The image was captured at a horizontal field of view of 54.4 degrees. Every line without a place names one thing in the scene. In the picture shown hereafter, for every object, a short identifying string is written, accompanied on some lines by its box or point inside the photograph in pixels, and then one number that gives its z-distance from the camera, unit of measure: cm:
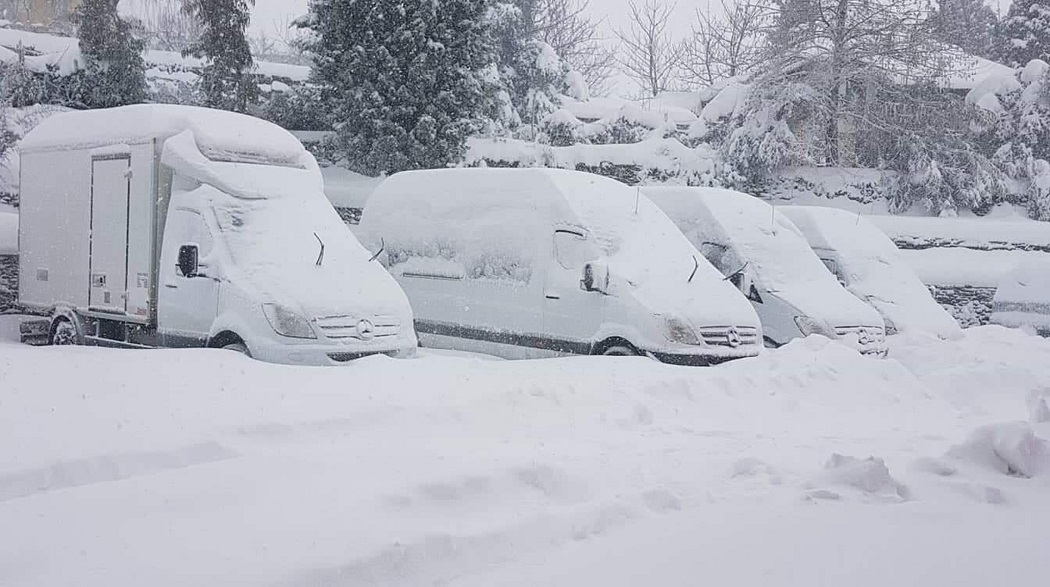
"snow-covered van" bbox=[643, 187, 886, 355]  1161
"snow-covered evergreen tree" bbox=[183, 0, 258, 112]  2395
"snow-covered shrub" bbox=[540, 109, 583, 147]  2641
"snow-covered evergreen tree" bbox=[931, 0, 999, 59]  4524
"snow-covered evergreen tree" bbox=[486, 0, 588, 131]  2865
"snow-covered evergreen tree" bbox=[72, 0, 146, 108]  2322
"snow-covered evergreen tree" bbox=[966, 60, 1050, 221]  2586
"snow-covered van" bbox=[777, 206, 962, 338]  1370
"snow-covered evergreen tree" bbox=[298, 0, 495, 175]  2236
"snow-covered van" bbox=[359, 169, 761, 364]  1003
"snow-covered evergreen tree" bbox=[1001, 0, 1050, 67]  3459
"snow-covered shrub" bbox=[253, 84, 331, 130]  2545
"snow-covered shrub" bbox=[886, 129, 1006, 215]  2528
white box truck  931
